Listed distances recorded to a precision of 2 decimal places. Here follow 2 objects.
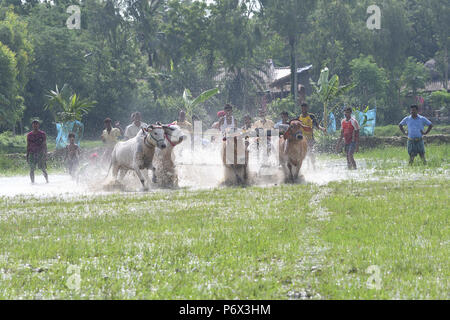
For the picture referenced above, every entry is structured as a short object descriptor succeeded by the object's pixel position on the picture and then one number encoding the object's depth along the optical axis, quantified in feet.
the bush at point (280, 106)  153.99
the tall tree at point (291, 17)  161.79
